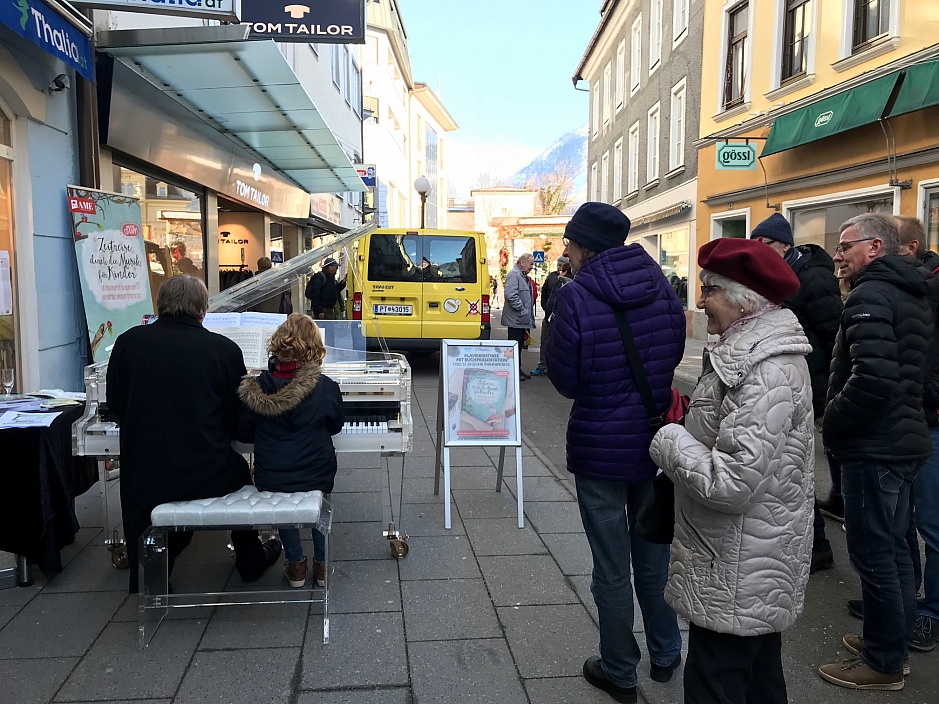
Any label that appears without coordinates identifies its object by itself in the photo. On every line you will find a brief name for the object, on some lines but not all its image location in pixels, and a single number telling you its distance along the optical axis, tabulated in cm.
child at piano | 333
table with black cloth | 352
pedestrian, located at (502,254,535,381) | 1050
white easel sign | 485
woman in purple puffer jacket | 255
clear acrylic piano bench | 310
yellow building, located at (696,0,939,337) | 935
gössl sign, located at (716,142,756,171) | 1298
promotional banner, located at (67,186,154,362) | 607
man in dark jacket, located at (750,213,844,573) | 381
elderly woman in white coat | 192
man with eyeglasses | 273
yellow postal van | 1059
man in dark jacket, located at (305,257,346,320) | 1154
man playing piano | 320
